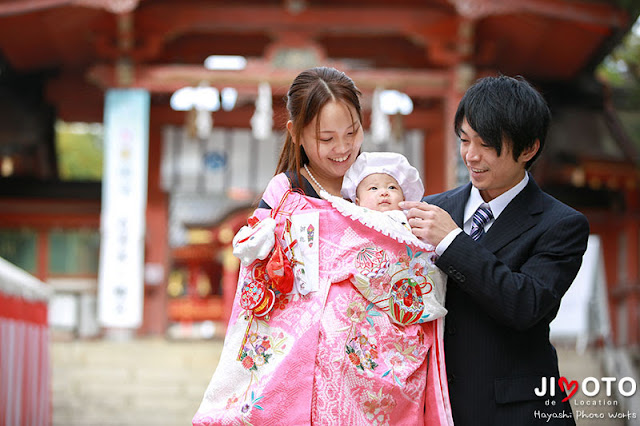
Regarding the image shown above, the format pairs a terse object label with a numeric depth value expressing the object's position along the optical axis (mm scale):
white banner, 9094
